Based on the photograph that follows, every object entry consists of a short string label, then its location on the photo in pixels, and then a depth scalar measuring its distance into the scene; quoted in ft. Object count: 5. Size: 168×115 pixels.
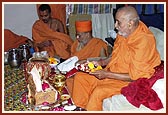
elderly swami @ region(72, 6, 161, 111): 9.53
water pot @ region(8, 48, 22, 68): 14.78
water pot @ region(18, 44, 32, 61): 15.37
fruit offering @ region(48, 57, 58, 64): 13.67
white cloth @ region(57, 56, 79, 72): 12.81
